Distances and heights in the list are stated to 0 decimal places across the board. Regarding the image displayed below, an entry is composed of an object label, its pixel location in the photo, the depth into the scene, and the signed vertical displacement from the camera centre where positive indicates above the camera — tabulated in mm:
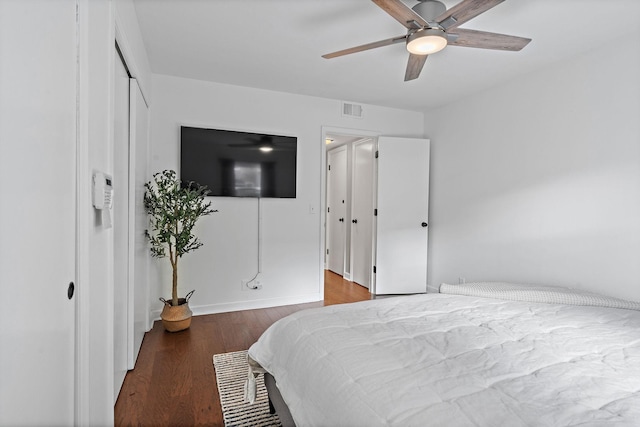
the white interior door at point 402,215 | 4211 -62
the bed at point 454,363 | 877 -536
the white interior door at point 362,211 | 4547 -16
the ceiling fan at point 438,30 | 1665 +1062
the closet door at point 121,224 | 1811 -101
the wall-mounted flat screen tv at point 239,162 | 3359 +513
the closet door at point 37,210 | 708 -12
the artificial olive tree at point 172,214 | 2824 -55
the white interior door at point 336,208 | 5383 +30
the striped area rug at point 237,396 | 1718 -1130
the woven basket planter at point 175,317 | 2877 -989
